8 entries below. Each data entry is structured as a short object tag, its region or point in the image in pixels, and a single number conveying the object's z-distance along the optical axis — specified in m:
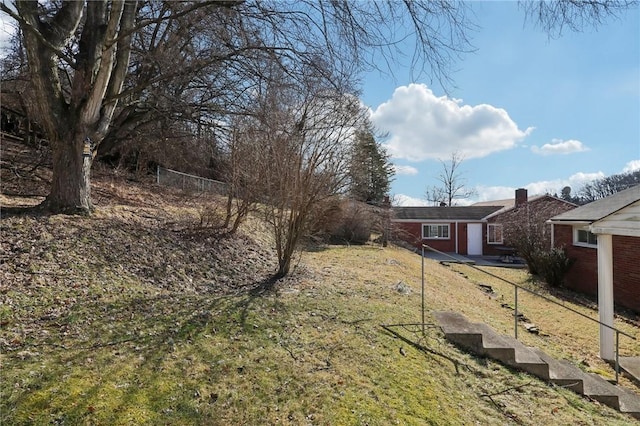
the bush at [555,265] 14.78
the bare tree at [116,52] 5.45
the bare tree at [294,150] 7.11
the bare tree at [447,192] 42.00
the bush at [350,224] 17.25
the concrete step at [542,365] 4.86
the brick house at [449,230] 27.38
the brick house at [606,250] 6.99
